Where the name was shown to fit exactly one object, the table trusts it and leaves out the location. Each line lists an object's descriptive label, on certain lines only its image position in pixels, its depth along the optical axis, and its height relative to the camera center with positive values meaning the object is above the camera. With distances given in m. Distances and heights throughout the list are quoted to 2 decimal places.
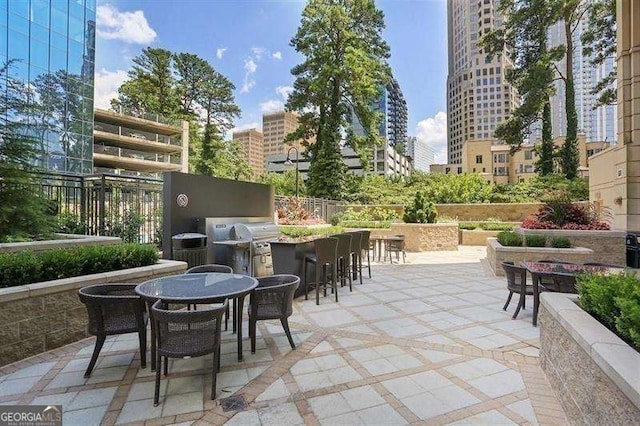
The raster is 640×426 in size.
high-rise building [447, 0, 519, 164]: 69.19 +29.67
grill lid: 6.69 -0.33
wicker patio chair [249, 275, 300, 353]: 3.31 -0.92
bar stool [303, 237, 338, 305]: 5.18 -0.70
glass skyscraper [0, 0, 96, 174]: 20.42 +10.22
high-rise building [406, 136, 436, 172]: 127.85 +27.52
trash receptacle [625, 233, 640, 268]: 7.07 -0.71
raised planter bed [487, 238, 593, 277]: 6.62 -0.78
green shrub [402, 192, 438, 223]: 12.25 +0.16
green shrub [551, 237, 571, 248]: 6.89 -0.53
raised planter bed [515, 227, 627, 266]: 7.15 -0.57
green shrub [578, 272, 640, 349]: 1.89 -0.56
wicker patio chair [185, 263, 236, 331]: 4.08 -0.68
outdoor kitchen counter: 5.69 -0.70
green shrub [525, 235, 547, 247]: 7.05 -0.52
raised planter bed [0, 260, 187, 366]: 3.03 -1.00
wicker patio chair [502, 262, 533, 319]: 4.34 -0.92
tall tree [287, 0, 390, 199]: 19.38 +8.17
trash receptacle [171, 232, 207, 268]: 5.53 -0.56
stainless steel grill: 6.54 -0.61
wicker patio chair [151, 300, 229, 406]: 2.41 -0.90
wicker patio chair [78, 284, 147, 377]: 2.88 -0.91
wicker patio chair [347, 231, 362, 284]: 6.72 -0.72
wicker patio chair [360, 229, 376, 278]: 7.11 -0.53
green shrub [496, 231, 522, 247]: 7.25 -0.51
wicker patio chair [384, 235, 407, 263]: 8.89 -0.76
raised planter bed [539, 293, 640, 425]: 1.57 -0.88
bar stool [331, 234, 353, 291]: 5.93 -0.79
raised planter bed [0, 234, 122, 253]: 4.26 -0.39
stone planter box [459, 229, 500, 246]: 13.67 -0.83
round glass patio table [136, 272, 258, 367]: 2.73 -0.66
